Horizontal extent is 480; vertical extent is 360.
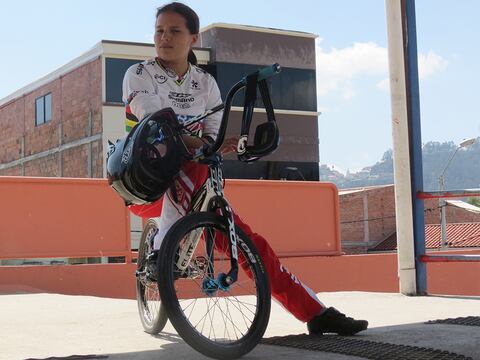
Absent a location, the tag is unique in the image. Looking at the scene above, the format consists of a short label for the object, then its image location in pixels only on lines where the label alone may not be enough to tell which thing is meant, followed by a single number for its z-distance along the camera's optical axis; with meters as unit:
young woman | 3.90
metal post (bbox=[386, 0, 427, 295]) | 7.02
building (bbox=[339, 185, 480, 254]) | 55.22
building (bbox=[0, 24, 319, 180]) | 34.34
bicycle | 3.34
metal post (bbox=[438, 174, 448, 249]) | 34.71
